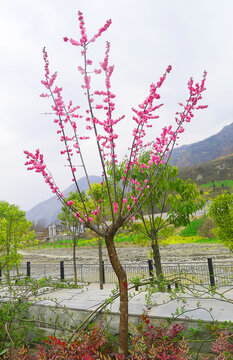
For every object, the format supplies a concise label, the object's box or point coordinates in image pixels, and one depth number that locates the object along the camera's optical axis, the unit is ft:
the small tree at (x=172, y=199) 30.91
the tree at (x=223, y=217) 46.60
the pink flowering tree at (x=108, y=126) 11.44
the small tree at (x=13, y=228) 52.11
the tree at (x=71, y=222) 50.08
